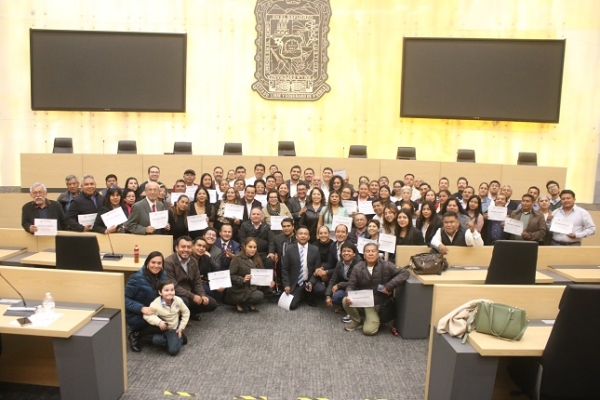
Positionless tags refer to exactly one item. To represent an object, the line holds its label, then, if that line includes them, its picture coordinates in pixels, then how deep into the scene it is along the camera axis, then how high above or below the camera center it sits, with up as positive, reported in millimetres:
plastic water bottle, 3586 -1275
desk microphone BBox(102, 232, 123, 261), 5566 -1343
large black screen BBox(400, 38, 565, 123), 11750 +2163
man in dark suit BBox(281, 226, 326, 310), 6340 -1580
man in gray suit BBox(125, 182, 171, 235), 6270 -902
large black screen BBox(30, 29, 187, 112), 11828 +2000
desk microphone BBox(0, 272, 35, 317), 3629 -1341
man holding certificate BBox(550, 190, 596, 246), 6527 -832
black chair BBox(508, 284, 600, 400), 2922 -1207
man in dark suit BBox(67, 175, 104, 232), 6574 -833
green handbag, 3354 -1169
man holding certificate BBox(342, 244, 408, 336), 5477 -1522
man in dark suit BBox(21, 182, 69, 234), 6012 -871
